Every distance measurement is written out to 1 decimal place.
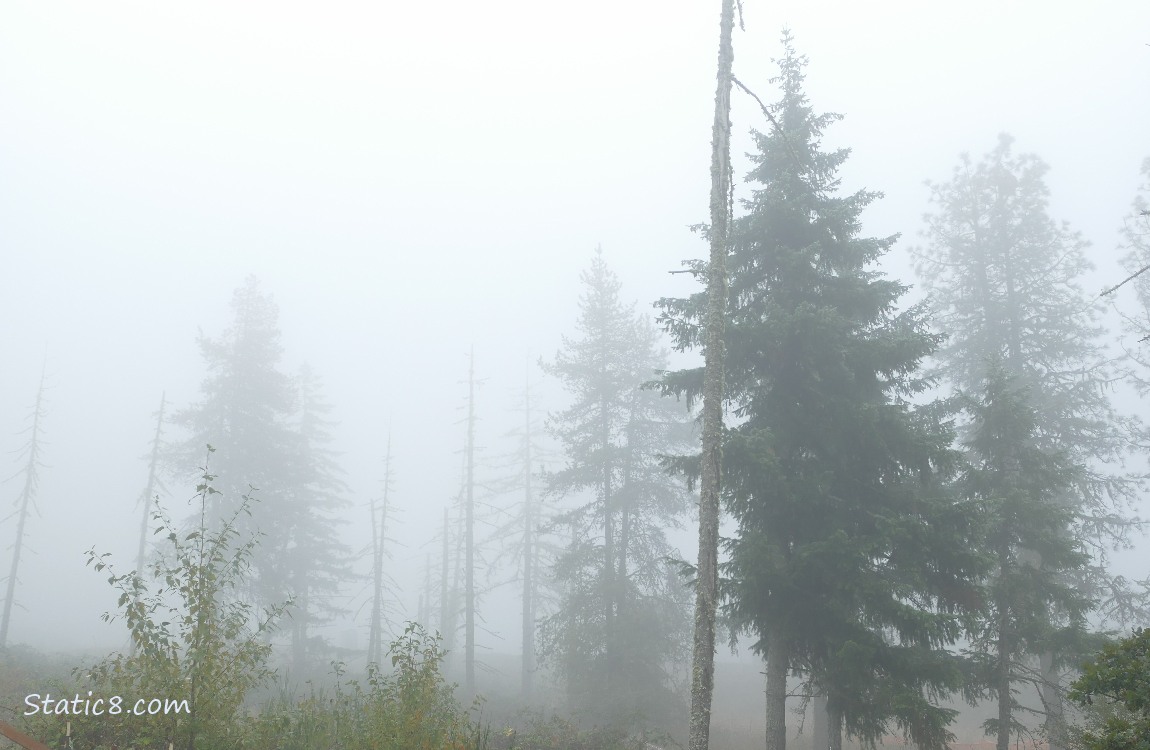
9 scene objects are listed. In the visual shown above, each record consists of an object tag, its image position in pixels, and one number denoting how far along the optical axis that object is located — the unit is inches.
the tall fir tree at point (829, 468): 383.6
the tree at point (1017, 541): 472.4
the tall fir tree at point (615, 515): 834.2
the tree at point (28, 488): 1163.9
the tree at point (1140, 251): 730.2
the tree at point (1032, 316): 726.5
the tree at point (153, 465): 1136.8
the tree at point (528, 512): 1325.0
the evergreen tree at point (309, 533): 1130.7
